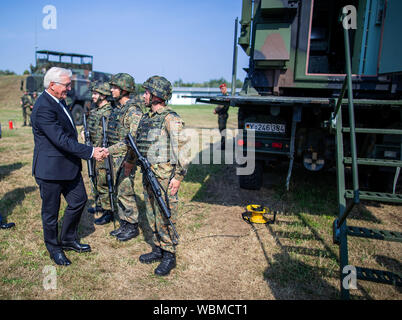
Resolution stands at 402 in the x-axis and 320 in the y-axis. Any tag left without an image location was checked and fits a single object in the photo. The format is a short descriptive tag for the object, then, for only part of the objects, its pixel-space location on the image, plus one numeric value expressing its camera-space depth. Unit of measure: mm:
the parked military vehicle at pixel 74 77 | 14945
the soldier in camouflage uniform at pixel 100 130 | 4250
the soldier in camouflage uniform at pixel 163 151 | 3027
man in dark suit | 2941
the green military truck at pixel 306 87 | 4320
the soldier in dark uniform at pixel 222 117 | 9695
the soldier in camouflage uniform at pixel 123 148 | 3748
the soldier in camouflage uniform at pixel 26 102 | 13844
